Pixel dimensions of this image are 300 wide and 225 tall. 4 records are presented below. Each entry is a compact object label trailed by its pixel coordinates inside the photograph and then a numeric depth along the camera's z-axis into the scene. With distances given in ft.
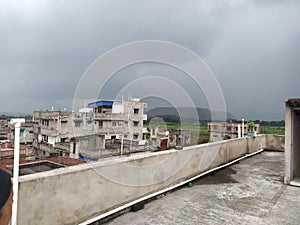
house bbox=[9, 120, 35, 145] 95.03
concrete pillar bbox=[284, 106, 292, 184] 13.79
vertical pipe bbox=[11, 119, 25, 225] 5.26
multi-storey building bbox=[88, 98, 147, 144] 86.99
